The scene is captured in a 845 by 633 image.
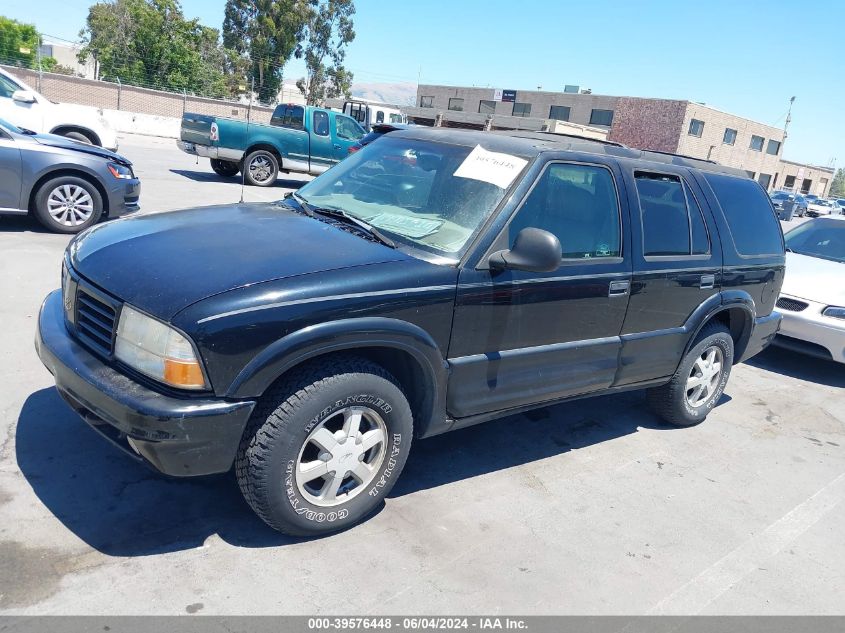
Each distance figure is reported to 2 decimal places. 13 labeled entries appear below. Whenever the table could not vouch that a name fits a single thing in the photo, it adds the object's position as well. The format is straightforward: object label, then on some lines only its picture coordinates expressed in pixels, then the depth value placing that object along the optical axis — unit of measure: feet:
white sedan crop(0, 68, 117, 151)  36.42
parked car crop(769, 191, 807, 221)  134.21
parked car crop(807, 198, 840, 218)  146.82
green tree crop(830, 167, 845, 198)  491.06
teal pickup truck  50.06
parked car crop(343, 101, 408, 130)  110.11
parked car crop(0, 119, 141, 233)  25.11
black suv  9.40
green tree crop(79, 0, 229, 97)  114.73
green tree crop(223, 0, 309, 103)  168.66
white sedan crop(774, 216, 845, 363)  22.84
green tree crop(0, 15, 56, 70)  96.02
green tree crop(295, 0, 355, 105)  186.70
